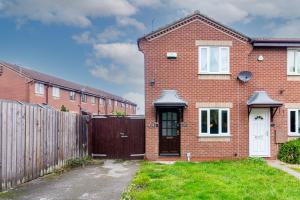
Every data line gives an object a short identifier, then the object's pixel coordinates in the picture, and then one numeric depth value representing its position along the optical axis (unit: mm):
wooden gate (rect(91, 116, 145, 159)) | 12904
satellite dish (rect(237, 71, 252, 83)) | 12296
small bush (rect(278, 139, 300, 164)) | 11775
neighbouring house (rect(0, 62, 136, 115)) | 25547
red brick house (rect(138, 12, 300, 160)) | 12296
